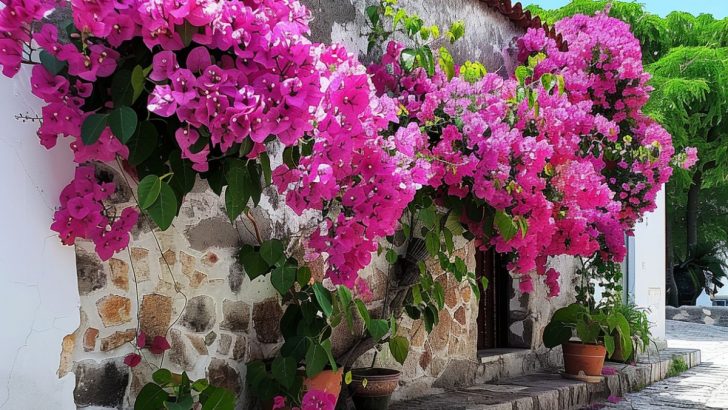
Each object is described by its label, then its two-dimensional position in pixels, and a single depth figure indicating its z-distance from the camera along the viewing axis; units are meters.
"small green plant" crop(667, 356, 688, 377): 7.98
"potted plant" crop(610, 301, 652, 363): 7.06
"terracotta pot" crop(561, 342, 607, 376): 6.16
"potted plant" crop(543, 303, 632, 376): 6.17
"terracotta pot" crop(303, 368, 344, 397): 3.48
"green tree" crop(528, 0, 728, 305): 14.35
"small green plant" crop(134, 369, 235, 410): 2.80
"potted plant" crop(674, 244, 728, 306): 18.12
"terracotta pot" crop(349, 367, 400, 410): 4.06
